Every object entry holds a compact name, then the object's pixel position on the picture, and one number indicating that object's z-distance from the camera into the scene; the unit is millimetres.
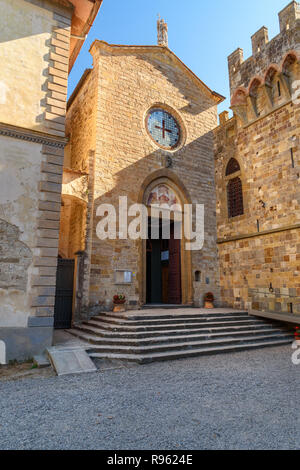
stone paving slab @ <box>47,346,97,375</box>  5609
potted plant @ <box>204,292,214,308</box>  11867
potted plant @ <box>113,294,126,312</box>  9734
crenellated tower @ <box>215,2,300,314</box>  10320
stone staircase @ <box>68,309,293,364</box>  6680
